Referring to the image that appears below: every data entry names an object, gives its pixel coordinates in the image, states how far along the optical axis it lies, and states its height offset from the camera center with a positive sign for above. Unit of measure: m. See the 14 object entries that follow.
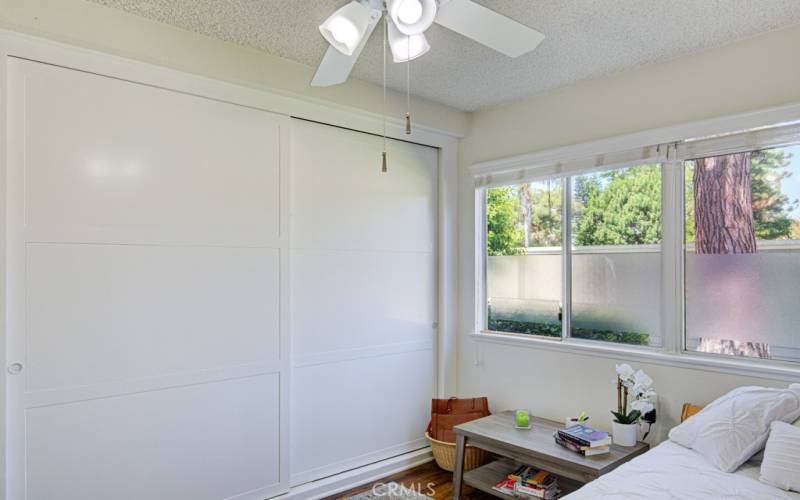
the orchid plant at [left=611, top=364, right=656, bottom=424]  2.68 -0.77
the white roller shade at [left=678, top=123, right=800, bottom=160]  2.46 +0.55
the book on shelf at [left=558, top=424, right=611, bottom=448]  2.60 -0.97
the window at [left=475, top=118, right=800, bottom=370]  2.54 +0.02
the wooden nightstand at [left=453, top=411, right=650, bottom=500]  2.52 -1.07
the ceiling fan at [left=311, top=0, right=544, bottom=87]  1.76 +0.82
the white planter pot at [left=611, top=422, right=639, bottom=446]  2.71 -0.98
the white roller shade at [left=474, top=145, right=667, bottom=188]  2.92 +0.54
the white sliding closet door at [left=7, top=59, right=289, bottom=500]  2.21 -0.20
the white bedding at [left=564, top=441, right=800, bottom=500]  1.78 -0.86
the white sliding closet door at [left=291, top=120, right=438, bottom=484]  3.10 -0.31
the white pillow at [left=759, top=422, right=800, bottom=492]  1.80 -0.76
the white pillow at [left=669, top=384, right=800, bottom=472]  2.02 -0.72
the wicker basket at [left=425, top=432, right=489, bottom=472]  3.23 -1.33
